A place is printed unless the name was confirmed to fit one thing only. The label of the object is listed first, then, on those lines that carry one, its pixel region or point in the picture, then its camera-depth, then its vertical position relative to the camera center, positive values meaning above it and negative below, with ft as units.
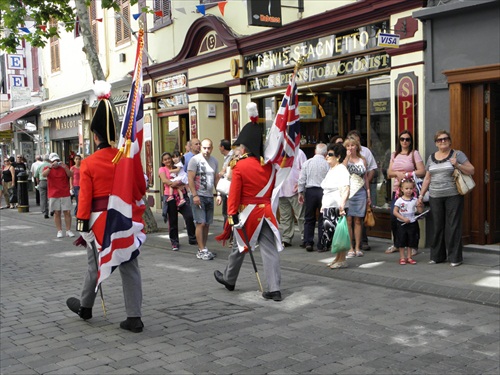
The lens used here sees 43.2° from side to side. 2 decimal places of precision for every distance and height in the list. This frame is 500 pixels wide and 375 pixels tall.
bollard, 67.82 -3.36
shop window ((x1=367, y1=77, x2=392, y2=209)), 34.65 +0.85
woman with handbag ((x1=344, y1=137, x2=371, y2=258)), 30.60 -2.03
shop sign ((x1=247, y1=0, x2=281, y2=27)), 39.17 +8.82
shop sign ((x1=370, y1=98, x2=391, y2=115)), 34.52 +2.45
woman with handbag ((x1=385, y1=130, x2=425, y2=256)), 30.17 -0.79
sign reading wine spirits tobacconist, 34.76 +4.95
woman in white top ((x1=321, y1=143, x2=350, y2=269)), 27.63 -1.72
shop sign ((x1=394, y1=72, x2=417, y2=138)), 32.17 +2.47
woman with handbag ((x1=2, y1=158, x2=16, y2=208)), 74.23 -2.10
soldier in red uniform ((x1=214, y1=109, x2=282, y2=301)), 23.07 -1.90
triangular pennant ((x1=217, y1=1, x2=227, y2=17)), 44.30 +10.59
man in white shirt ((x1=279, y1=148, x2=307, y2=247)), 34.76 -2.92
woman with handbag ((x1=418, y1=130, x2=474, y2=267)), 27.68 -2.27
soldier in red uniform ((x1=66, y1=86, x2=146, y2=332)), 19.29 -1.15
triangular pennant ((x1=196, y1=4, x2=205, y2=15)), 44.33 +10.39
